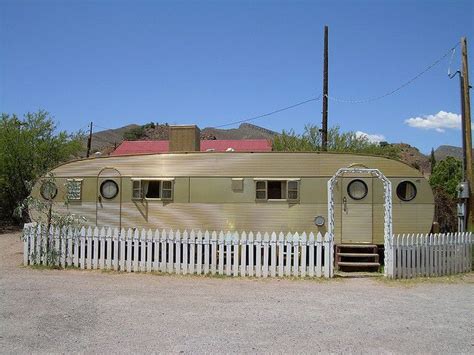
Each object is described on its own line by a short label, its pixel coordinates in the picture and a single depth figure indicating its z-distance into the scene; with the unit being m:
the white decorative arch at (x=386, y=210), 10.05
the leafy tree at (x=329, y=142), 27.67
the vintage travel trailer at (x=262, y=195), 12.09
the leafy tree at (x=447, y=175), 23.33
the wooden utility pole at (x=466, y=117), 13.22
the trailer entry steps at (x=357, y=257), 11.15
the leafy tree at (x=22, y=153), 19.92
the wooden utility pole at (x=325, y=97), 19.58
